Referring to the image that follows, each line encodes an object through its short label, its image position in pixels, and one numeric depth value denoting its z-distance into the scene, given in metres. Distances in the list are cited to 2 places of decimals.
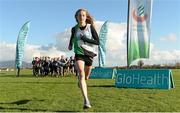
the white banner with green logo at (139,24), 9.60
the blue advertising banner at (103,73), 13.27
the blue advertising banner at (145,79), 7.41
